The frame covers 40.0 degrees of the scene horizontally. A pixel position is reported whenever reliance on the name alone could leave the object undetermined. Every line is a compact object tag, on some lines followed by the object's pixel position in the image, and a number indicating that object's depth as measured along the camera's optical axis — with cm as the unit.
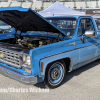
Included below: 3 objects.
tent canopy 1266
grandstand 4838
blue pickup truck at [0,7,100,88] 293
